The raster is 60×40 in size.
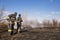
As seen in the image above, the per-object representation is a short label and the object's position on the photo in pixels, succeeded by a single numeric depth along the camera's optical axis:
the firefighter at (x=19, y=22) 3.01
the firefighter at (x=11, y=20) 3.03
